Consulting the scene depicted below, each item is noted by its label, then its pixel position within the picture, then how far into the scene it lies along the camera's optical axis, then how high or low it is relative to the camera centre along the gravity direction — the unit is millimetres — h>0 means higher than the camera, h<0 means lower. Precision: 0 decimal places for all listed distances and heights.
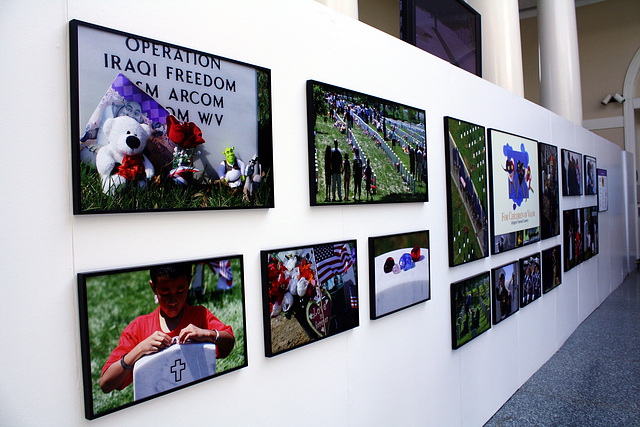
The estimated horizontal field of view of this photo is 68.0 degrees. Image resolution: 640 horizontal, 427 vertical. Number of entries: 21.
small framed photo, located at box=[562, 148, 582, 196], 6402 +458
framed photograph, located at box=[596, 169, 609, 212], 8552 +260
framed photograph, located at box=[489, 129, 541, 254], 4363 +173
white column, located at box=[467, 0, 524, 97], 5996 +2084
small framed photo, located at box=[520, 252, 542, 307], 4926 -781
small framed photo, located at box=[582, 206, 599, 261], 7352 -442
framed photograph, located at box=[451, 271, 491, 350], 3627 -804
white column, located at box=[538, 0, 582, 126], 8781 +2722
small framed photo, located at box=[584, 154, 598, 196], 7584 +475
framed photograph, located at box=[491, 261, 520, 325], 4309 -783
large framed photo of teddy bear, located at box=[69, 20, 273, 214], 1522 +346
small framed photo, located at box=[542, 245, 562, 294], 5582 -763
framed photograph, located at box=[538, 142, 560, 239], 5508 +174
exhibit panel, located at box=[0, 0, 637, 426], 1415 -59
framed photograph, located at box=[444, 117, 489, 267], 3605 +153
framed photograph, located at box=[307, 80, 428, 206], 2416 +374
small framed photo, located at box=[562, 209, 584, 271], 6438 -453
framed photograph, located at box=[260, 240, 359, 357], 2129 -383
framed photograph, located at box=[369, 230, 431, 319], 2768 -373
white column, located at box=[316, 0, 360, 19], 3977 +1787
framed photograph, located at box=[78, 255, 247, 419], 1522 -386
